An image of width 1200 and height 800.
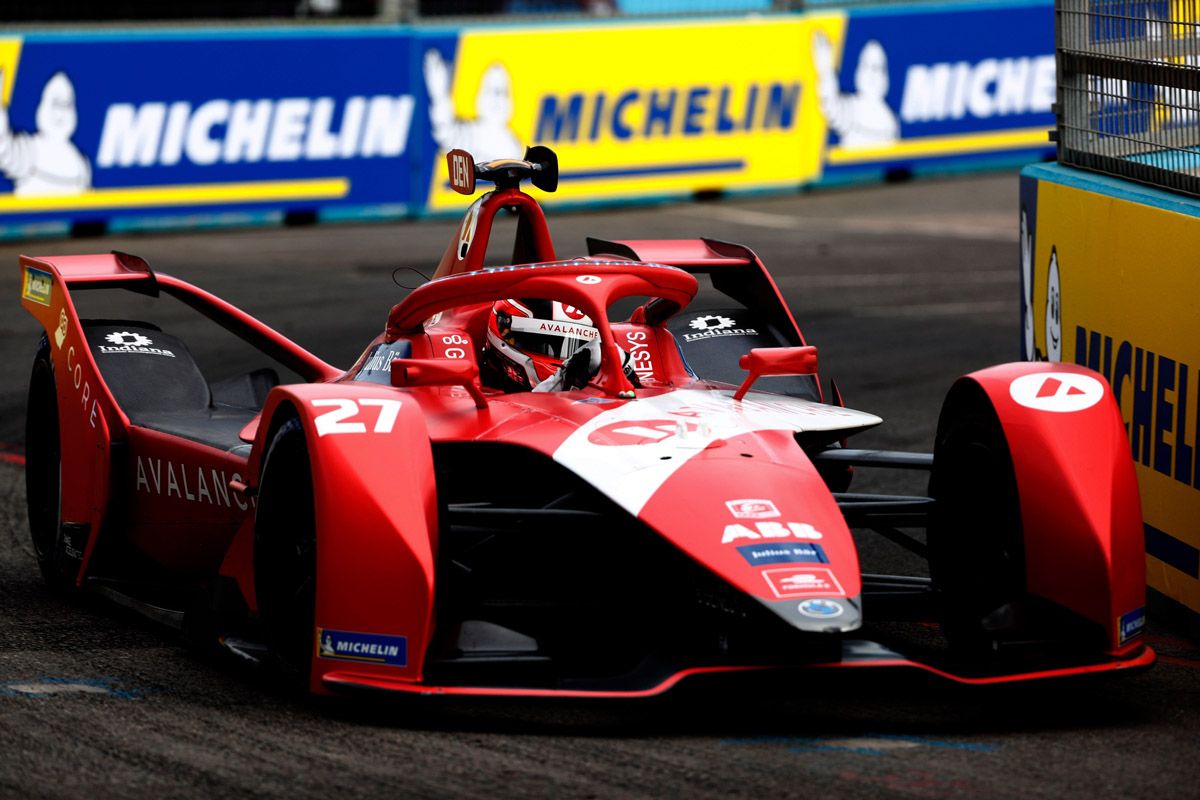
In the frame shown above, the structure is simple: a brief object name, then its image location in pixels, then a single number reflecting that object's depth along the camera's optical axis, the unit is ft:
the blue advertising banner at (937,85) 139.85
